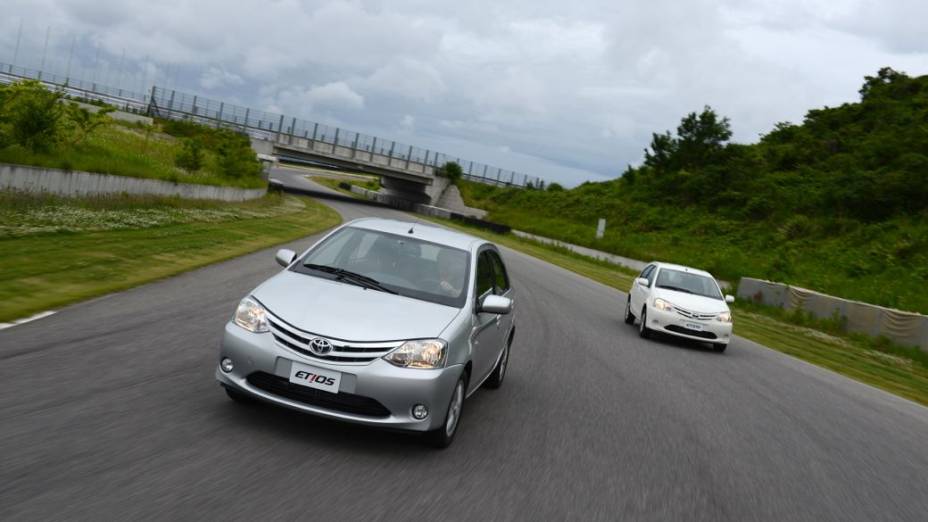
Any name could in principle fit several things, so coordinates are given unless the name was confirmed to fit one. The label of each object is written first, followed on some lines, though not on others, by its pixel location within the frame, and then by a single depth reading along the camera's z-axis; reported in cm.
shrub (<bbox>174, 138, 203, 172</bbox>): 3744
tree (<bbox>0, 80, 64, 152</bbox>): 2170
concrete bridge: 7856
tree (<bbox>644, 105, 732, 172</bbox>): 6438
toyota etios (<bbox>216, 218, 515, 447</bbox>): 589
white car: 1559
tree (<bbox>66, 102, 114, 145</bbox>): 2539
